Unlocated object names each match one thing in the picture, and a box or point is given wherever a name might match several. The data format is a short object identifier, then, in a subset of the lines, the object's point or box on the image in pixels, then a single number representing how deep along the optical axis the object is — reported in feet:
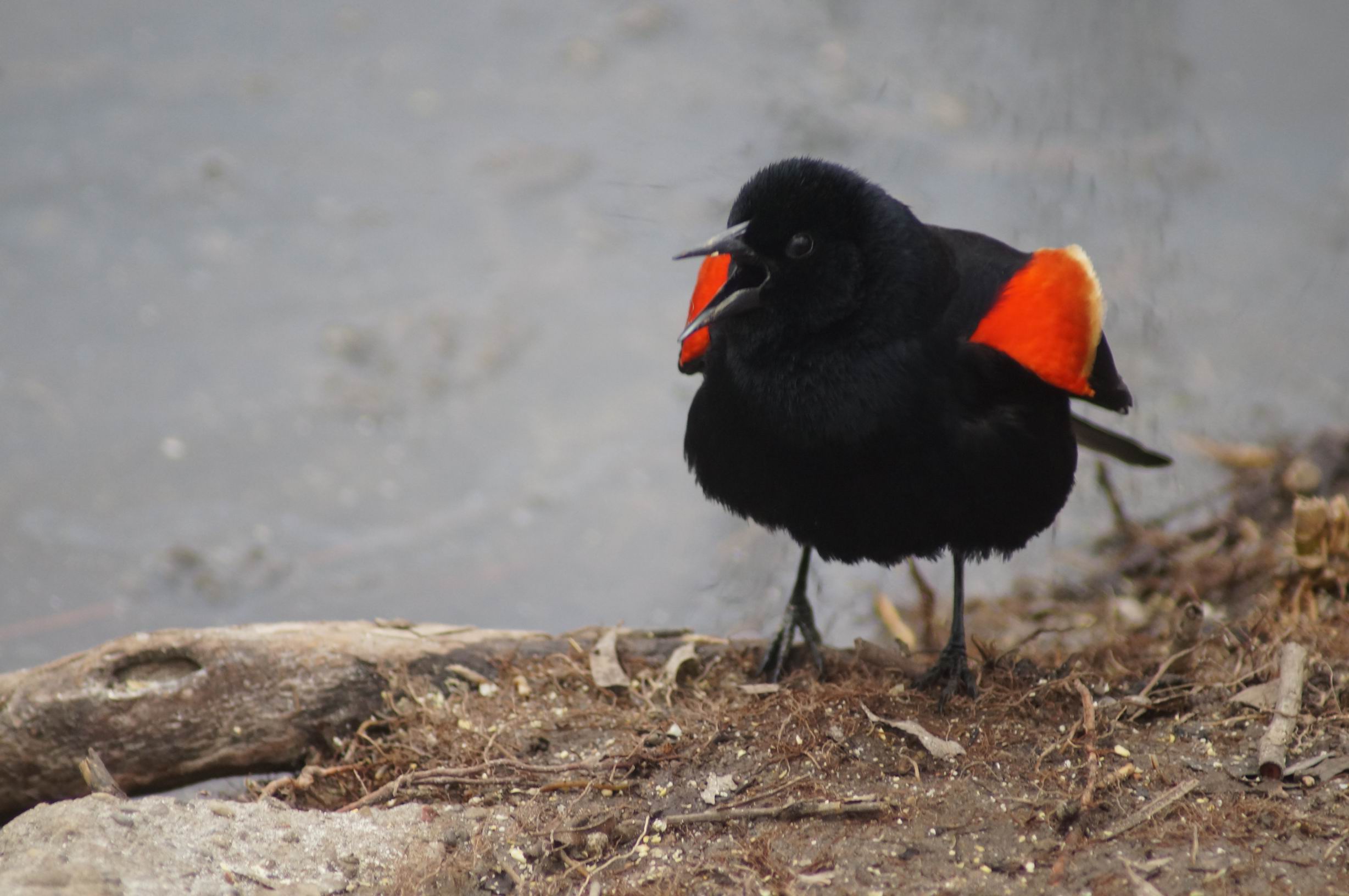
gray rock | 12.82
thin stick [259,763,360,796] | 17.66
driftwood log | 18.33
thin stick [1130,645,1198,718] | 17.83
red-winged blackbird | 16.70
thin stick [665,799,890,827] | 15.07
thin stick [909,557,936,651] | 25.77
